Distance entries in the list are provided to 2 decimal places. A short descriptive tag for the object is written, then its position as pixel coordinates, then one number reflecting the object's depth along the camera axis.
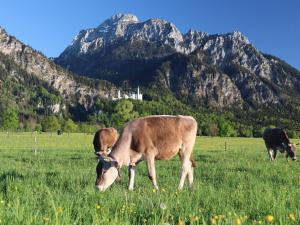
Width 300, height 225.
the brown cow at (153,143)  12.08
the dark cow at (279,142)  31.77
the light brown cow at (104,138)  24.27
